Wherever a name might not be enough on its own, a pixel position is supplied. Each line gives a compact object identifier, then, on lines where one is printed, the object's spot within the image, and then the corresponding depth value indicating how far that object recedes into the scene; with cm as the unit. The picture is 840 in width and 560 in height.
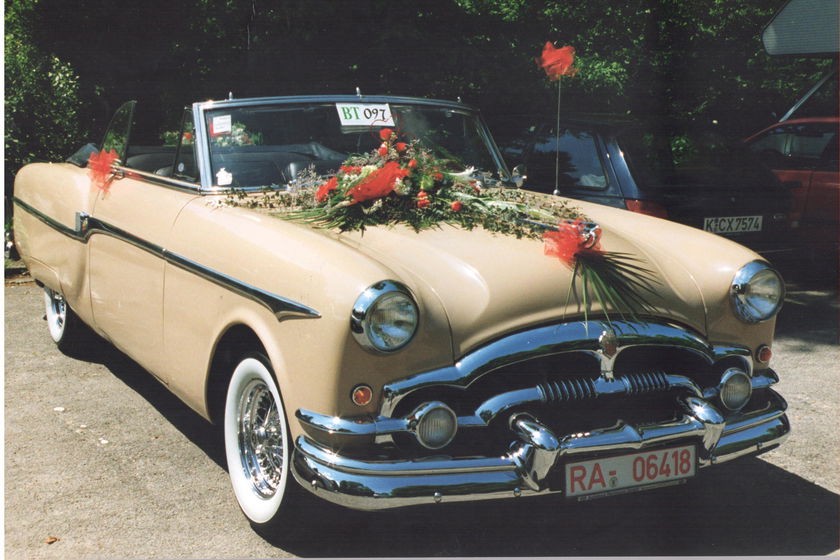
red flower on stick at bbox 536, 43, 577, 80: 407
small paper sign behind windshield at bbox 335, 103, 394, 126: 429
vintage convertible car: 279
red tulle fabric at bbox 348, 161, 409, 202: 358
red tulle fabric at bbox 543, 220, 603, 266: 318
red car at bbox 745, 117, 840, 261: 750
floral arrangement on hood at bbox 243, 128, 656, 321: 316
